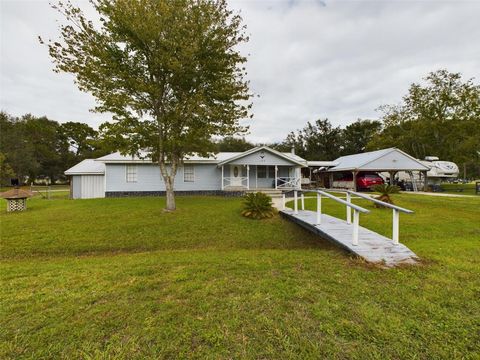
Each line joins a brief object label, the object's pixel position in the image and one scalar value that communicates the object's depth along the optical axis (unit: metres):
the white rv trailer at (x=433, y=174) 25.51
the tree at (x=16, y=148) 34.84
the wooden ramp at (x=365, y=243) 4.68
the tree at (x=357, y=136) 46.28
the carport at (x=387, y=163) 21.81
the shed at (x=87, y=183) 18.02
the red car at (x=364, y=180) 21.92
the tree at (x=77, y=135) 53.34
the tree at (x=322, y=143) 44.56
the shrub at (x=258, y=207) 9.98
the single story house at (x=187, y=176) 17.73
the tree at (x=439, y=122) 27.16
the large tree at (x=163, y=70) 8.97
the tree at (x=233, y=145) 49.12
